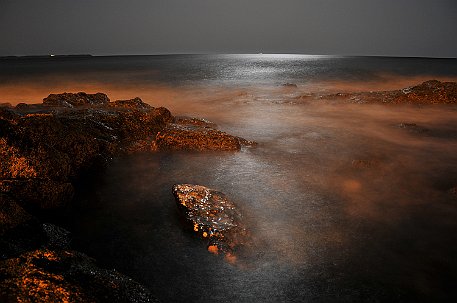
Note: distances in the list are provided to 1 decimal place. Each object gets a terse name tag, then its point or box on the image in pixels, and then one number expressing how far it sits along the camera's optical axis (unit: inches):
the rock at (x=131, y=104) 551.8
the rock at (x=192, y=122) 501.8
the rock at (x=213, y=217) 222.5
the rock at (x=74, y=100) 574.9
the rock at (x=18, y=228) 173.8
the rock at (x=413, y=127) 523.6
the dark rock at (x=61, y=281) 127.0
